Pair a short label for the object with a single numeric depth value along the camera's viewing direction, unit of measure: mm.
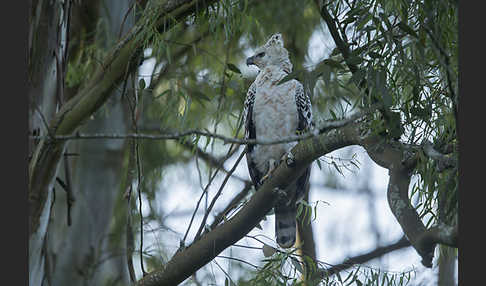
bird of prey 22877
